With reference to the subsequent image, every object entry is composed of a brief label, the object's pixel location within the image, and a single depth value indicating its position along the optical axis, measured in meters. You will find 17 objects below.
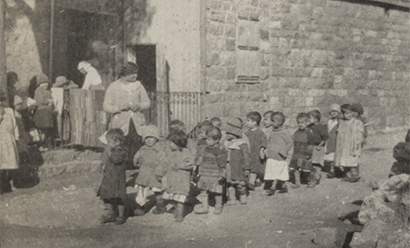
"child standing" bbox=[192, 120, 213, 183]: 6.78
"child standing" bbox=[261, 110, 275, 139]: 8.27
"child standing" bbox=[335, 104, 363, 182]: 8.83
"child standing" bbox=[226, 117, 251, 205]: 6.95
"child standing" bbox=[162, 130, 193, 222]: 6.29
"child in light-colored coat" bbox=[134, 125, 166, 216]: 6.46
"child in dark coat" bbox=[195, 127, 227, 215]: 6.58
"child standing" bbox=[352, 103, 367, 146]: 8.98
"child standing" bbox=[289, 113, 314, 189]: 8.26
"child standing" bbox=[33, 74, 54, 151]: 8.95
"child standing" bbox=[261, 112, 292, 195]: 7.72
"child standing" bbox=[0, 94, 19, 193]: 7.43
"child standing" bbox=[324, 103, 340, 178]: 9.17
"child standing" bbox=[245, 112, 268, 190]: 7.72
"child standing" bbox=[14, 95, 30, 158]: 8.12
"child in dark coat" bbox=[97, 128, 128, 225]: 6.03
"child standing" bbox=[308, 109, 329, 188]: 8.56
